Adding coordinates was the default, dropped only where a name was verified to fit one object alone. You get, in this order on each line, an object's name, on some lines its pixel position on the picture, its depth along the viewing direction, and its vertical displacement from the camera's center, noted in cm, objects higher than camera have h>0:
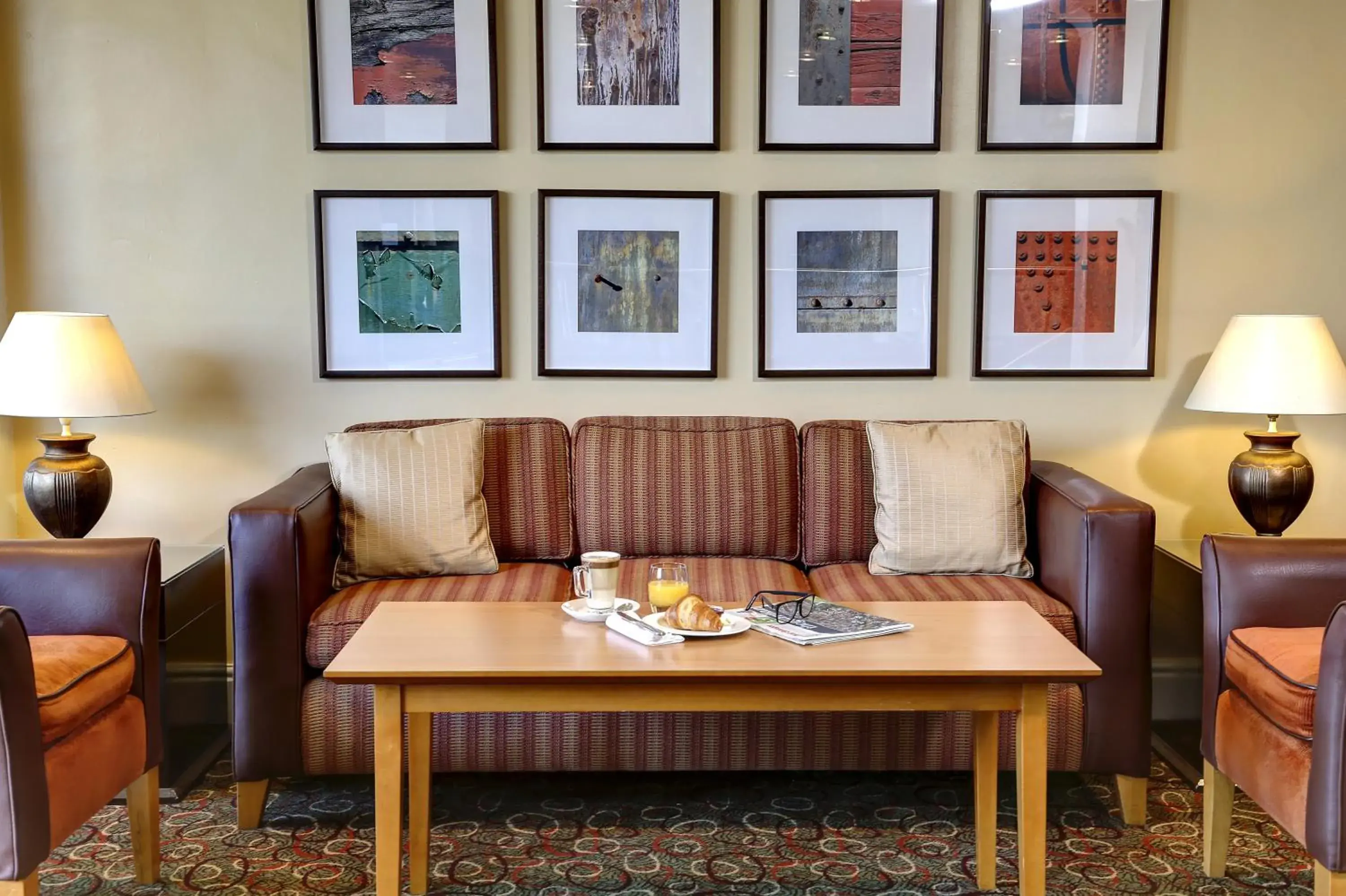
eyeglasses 233 -56
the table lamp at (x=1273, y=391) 312 -14
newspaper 217 -56
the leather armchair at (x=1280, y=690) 200 -66
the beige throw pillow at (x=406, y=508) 303 -46
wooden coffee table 199 -59
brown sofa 268 -81
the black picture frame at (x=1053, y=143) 351 +66
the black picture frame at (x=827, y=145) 350 +68
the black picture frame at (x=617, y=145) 349 +66
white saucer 231 -55
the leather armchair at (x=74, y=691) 192 -67
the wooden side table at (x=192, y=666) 281 -86
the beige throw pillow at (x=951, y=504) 311 -45
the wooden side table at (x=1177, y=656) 302 -87
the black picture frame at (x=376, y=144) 347 +68
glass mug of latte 233 -49
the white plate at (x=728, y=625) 218 -56
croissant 219 -54
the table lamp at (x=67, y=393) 297 -15
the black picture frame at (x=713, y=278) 355 +19
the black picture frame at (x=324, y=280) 353 +18
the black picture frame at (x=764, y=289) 356 +16
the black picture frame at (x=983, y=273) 355 +18
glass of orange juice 232 -50
